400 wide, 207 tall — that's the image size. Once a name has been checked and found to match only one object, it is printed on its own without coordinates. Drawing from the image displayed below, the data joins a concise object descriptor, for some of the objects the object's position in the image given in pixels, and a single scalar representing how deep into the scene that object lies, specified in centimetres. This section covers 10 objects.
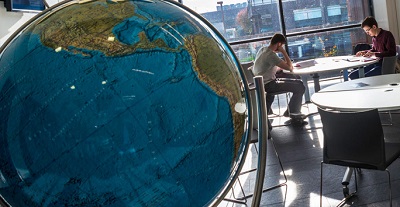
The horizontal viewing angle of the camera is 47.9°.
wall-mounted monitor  377
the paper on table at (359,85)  394
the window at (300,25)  837
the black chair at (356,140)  276
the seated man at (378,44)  597
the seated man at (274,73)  568
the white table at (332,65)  549
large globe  76
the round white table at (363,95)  304
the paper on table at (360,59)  581
